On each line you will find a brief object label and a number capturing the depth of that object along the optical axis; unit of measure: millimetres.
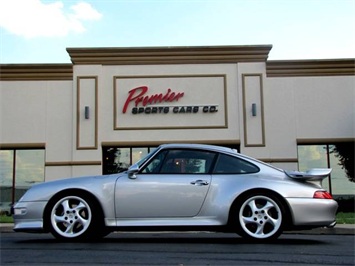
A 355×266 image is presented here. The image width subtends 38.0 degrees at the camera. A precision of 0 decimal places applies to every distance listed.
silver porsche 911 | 5996
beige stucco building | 17217
